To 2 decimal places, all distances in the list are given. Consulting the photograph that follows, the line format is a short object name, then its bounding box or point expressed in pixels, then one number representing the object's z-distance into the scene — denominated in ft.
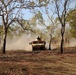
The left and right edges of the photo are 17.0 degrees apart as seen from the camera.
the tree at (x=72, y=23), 136.75
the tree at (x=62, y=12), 108.62
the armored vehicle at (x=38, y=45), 146.41
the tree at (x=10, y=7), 106.32
